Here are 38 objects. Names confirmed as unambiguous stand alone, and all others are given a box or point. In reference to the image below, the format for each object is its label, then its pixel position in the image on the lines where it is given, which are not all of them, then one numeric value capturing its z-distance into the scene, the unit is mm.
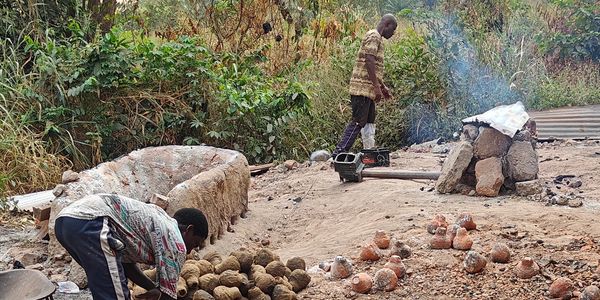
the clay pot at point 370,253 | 4969
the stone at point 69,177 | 5535
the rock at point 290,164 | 9078
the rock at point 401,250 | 4922
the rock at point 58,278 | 5039
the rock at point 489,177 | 6352
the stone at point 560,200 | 5848
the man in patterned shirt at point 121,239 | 3576
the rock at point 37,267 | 5227
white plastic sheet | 6352
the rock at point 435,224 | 5255
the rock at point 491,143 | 6473
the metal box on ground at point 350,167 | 7648
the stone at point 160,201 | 5246
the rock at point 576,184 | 6473
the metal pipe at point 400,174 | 7139
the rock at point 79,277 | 4965
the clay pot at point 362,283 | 4504
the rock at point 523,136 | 6465
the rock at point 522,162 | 6387
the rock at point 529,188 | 6207
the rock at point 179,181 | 5477
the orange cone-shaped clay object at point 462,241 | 4855
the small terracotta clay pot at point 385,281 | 4508
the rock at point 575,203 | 5743
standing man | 8438
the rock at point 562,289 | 4125
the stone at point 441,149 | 9372
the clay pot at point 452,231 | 4979
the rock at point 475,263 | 4527
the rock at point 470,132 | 6656
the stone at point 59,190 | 5320
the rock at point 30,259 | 5379
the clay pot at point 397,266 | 4641
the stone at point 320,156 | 9555
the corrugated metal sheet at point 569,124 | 9625
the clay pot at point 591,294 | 3959
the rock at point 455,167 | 6570
